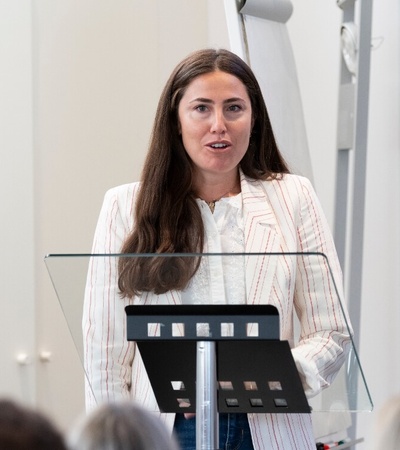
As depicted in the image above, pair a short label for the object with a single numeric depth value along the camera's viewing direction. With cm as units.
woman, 704
